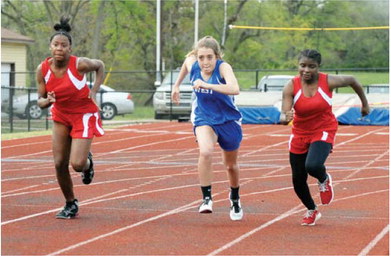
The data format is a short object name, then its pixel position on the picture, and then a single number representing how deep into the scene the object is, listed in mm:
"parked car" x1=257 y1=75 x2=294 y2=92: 36531
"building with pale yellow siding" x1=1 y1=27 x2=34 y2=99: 42625
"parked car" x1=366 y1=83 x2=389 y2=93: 36681
